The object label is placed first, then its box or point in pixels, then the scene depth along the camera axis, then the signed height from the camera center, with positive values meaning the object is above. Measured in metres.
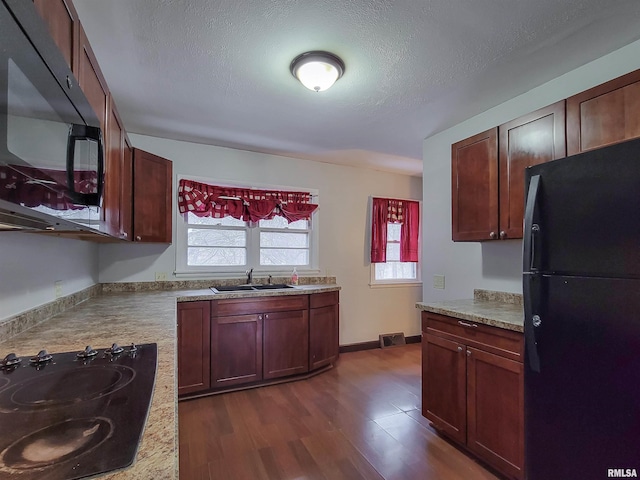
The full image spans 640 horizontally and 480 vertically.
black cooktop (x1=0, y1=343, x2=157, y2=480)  0.57 -0.40
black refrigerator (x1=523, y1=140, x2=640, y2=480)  1.21 -0.29
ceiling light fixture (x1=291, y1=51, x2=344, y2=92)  1.87 +1.09
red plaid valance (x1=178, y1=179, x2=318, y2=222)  3.40 +0.50
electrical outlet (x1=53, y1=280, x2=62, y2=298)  1.97 -0.27
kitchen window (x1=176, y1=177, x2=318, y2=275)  3.47 +0.10
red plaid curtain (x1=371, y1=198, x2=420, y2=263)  4.41 +0.31
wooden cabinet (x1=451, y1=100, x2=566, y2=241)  1.91 +0.54
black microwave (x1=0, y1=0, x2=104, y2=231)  0.56 +0.26
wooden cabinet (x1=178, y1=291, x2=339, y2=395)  2.81 -0.90
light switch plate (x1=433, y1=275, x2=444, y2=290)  3.09 -0.34
